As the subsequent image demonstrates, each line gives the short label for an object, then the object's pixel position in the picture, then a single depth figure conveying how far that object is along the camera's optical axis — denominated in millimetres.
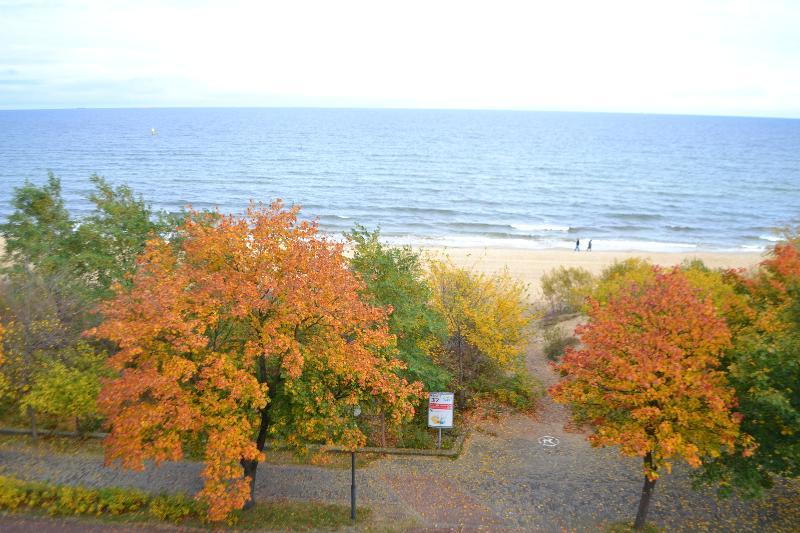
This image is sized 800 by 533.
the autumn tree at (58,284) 15667
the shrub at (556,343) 26328
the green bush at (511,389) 21641
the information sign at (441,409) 18047
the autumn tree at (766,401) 12383
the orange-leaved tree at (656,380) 12438
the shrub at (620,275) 23703
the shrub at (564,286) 32906
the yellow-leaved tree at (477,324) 20922
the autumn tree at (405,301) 18391
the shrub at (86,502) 13398
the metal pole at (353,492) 13658
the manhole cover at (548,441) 18906
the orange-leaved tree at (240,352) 11547
